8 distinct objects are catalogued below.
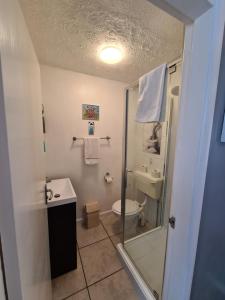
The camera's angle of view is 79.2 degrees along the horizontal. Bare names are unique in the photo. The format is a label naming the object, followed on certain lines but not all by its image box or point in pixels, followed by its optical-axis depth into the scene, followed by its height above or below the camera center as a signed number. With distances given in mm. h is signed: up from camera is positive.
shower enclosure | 1469 -669
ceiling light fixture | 1484 +886
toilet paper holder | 2373 -801
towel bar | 2323 -102
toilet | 1753 -773
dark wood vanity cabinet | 1323 -1056
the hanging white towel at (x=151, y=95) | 1147 +338
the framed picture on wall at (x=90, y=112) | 2131 +315
